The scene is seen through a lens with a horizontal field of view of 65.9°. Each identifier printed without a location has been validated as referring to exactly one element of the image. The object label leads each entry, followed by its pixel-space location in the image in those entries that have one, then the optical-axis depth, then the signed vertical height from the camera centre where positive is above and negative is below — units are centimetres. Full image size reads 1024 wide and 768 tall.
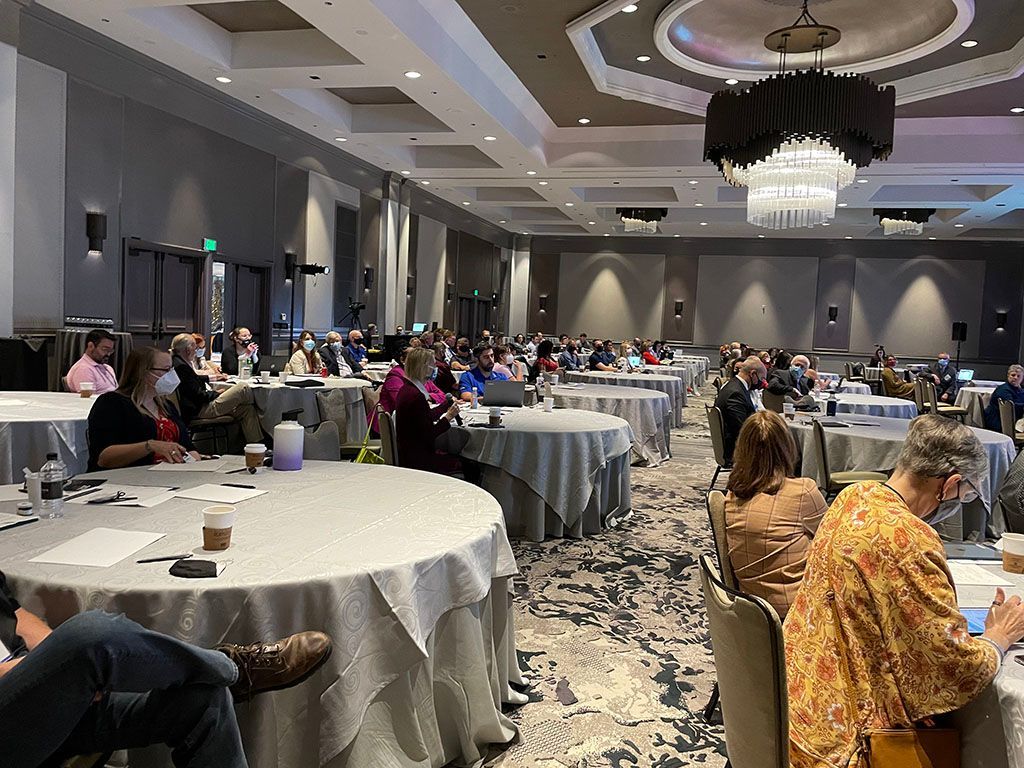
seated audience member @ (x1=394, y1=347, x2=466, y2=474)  503 -63
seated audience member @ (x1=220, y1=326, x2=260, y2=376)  958 -49
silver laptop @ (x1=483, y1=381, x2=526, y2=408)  644 -54
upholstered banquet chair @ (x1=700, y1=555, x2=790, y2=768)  171 -76
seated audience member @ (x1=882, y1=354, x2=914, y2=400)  1349 -68
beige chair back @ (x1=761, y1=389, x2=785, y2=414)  754 -60
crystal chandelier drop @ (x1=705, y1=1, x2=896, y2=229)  703 +188
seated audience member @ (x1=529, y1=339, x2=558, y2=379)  1104 -50
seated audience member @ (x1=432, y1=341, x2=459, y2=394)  771 -57
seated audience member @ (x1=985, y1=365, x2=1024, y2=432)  955 -54
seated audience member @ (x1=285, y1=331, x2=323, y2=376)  962 -55
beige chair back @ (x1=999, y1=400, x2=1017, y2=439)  905 -73
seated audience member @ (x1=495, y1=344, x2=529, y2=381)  864 -43
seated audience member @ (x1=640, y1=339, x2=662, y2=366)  1565 -49
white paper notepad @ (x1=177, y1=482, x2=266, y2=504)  294 -69
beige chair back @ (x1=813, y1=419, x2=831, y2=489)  590 -83
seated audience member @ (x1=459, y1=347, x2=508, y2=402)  750 -50
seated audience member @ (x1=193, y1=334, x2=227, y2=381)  818 -60
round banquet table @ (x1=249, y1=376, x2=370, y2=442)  738 -82
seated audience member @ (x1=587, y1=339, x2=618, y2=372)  1323 -51
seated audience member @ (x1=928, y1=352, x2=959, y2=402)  1597 -68
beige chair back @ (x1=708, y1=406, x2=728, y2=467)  672 -81
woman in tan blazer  292 -66
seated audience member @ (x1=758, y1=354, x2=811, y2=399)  771 -43
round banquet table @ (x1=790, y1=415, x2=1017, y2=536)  594 -84
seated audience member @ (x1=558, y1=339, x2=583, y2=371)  1427 -54
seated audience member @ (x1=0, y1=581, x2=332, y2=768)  154 -82
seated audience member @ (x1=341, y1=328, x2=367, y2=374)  1166 -53
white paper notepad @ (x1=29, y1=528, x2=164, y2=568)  216 -69
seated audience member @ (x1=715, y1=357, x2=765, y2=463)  668 -52
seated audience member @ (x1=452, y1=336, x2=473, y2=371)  1370 -52
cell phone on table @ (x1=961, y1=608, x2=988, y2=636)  198 -70
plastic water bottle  260 -61
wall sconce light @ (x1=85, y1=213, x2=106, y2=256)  878 +85
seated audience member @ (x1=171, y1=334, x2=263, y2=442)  671 -76
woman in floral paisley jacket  175 -66
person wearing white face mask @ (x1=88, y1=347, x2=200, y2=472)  359 -54
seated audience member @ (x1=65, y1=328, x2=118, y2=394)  649 -49
